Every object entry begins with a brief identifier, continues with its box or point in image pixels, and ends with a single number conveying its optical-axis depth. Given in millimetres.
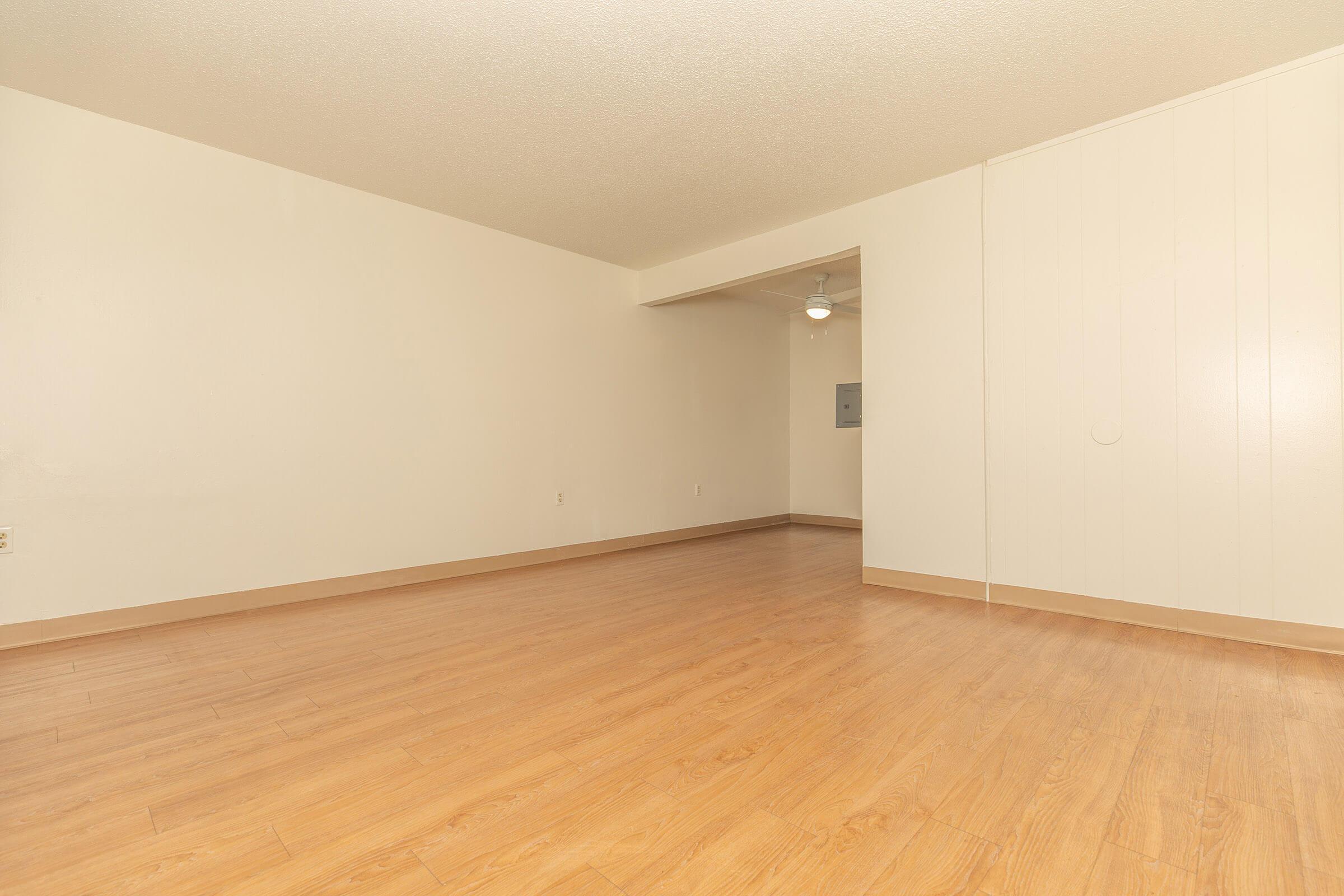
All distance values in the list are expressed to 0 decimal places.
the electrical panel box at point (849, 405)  7562
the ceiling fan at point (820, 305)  5980
